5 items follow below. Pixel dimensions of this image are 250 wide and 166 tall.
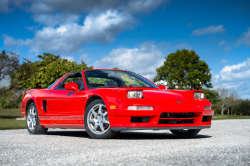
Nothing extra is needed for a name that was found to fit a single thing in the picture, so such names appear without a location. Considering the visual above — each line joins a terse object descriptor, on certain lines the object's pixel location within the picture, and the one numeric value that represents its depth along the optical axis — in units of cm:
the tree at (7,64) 2824
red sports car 516
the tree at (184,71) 3988
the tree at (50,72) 2417
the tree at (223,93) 7494
